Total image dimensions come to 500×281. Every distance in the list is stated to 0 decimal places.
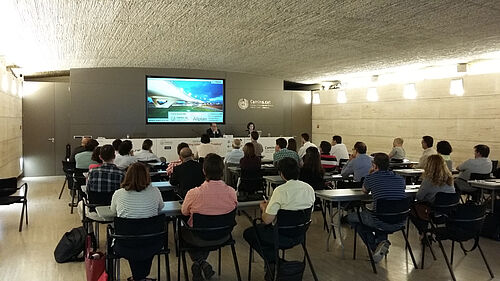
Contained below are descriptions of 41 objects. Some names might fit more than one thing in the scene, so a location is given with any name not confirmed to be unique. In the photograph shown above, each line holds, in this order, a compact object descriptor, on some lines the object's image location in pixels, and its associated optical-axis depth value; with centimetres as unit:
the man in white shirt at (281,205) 350
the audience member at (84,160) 626
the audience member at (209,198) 347
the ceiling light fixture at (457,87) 898
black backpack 431
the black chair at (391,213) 405
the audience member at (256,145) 825
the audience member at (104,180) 445
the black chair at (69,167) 718
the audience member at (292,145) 695
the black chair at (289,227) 347
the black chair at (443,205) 434
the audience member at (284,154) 642
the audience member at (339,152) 805
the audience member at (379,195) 417
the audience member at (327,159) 668
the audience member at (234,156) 752
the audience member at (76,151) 739
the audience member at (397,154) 825
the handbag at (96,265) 345
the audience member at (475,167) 625
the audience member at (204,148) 807
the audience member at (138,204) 328
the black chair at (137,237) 314
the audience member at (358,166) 577
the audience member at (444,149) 660
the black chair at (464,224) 396
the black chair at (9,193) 546
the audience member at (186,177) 462
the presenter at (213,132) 1198
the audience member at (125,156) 598
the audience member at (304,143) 804
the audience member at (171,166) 532
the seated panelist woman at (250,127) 1276
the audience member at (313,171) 538
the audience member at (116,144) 703
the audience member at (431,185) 448
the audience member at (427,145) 721
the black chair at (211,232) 343
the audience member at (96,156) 535
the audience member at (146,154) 705
